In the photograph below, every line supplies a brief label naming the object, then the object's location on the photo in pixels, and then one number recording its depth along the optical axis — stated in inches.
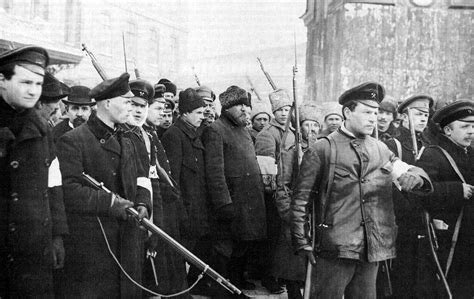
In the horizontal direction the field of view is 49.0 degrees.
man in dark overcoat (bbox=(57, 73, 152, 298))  144.6
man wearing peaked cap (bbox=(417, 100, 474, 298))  160.6
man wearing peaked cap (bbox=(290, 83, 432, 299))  155.5
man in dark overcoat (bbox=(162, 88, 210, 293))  203.8
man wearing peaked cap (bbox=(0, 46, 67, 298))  123.5
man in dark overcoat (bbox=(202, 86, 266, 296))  211.6
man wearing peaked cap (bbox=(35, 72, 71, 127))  183.1
